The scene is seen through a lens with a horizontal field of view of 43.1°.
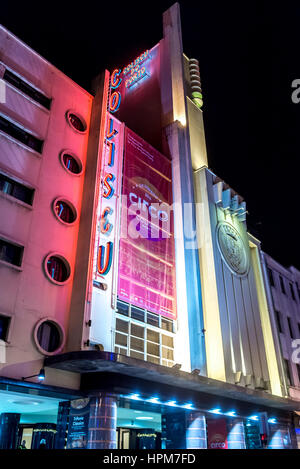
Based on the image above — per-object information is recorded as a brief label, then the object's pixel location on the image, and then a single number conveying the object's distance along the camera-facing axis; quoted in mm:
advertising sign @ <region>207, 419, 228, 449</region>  19984
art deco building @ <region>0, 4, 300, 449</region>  15133
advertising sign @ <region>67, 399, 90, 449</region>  14203
